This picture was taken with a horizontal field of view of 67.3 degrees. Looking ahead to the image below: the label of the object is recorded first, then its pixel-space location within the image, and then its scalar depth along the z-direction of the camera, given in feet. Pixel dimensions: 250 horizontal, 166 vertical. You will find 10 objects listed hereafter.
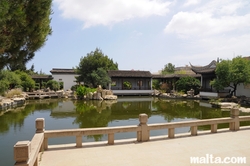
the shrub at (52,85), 88.25
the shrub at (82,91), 68.64
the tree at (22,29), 9.91
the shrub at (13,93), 55.68
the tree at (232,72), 53.21
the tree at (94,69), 78.59
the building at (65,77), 100.78
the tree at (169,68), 131.34
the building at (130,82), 86.48
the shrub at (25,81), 74.84
